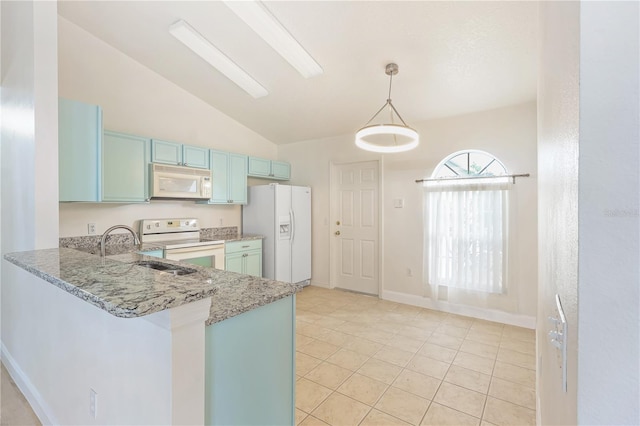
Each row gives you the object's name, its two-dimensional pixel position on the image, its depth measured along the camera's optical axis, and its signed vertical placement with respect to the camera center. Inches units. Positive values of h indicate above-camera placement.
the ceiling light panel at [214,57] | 114.2 +67.3
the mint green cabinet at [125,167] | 120.0 +19.8
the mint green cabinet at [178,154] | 135.7 +29.3
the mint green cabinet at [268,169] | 182.4 +29.2
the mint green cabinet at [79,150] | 101.6 +22.8
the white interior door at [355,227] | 178.5 -9.1
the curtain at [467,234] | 134.8 -10.8
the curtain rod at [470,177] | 128.9 +16.7
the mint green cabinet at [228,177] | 161.6 +20.5
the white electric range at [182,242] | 135.0 -14.3
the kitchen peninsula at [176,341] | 36.4 -20.0
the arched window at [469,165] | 140.8 +23.5
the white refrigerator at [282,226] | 175.6 -8.5
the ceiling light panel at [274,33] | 99.5 +66.5
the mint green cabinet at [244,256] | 157.8 -24.7
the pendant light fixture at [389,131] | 94.7 +26.8
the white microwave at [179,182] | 134.0 +15.0
